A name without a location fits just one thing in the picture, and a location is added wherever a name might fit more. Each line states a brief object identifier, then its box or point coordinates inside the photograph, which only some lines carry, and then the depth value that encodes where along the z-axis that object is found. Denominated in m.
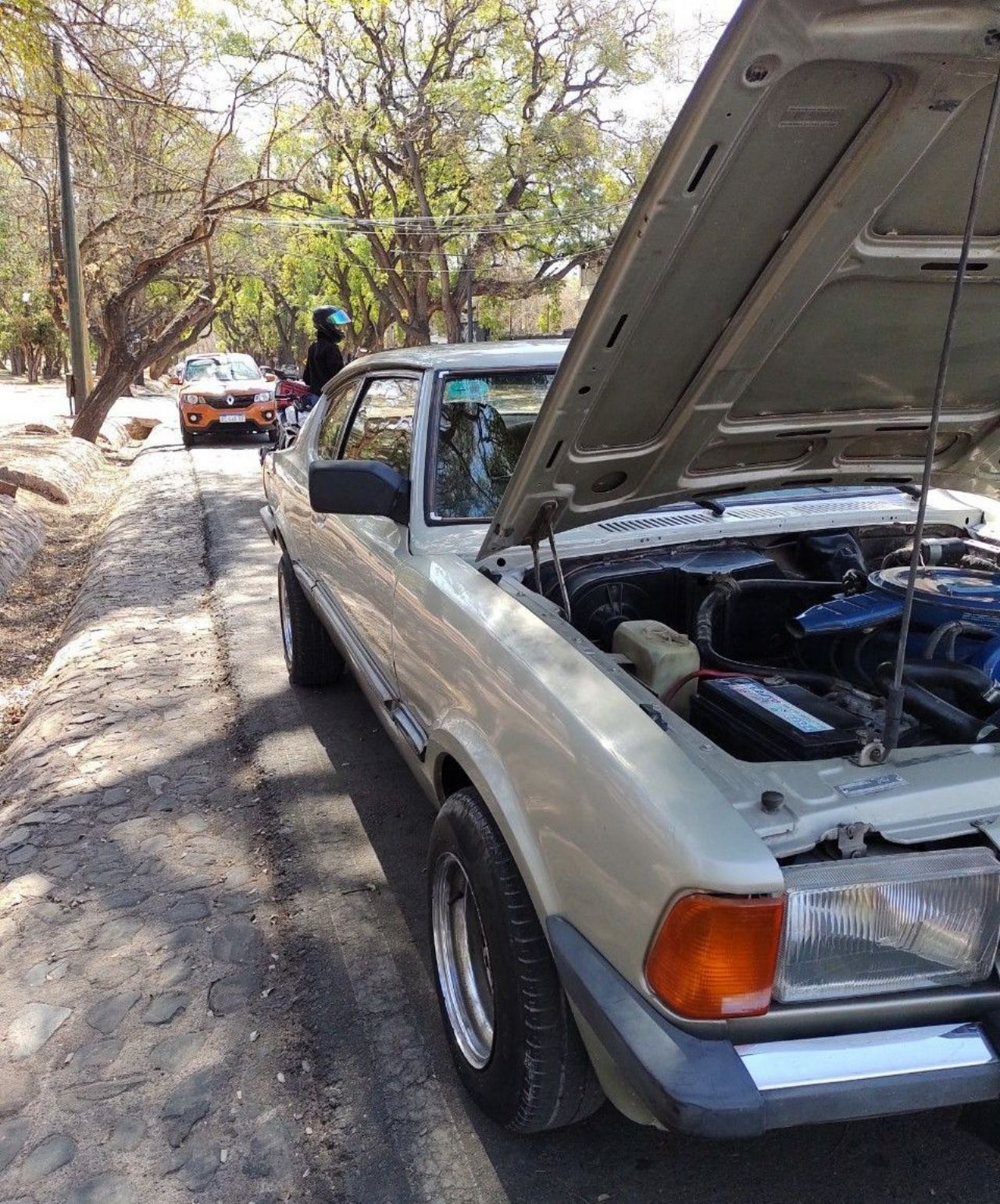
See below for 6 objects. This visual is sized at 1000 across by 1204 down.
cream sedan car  1.65
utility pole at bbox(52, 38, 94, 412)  14.14
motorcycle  12.20
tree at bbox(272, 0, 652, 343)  20.50
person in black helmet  9.73
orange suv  16.23
